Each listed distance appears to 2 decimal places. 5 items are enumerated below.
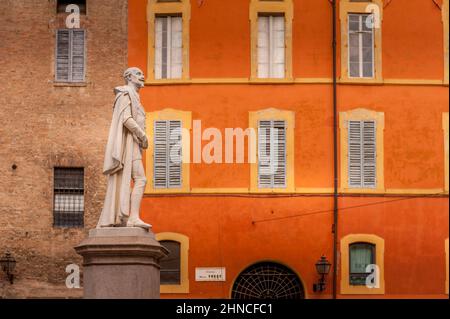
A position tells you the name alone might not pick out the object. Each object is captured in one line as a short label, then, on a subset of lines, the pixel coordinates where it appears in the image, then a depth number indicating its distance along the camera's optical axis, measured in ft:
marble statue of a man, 64.34
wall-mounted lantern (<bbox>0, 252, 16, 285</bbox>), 113.09
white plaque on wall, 113.50
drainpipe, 114.21
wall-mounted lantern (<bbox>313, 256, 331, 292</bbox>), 111.96
